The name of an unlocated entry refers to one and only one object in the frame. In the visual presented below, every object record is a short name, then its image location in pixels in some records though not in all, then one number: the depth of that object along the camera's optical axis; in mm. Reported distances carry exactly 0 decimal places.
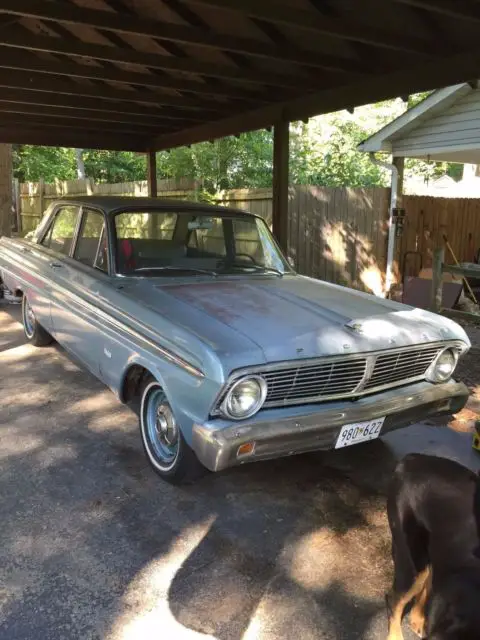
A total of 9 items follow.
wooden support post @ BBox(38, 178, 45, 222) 17000
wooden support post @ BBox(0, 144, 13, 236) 11094
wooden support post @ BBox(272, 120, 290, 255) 7441
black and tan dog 1854
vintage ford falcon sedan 3062
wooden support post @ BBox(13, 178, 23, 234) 18406
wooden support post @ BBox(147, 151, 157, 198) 11500
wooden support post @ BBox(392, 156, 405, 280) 10430
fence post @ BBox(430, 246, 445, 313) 7418
